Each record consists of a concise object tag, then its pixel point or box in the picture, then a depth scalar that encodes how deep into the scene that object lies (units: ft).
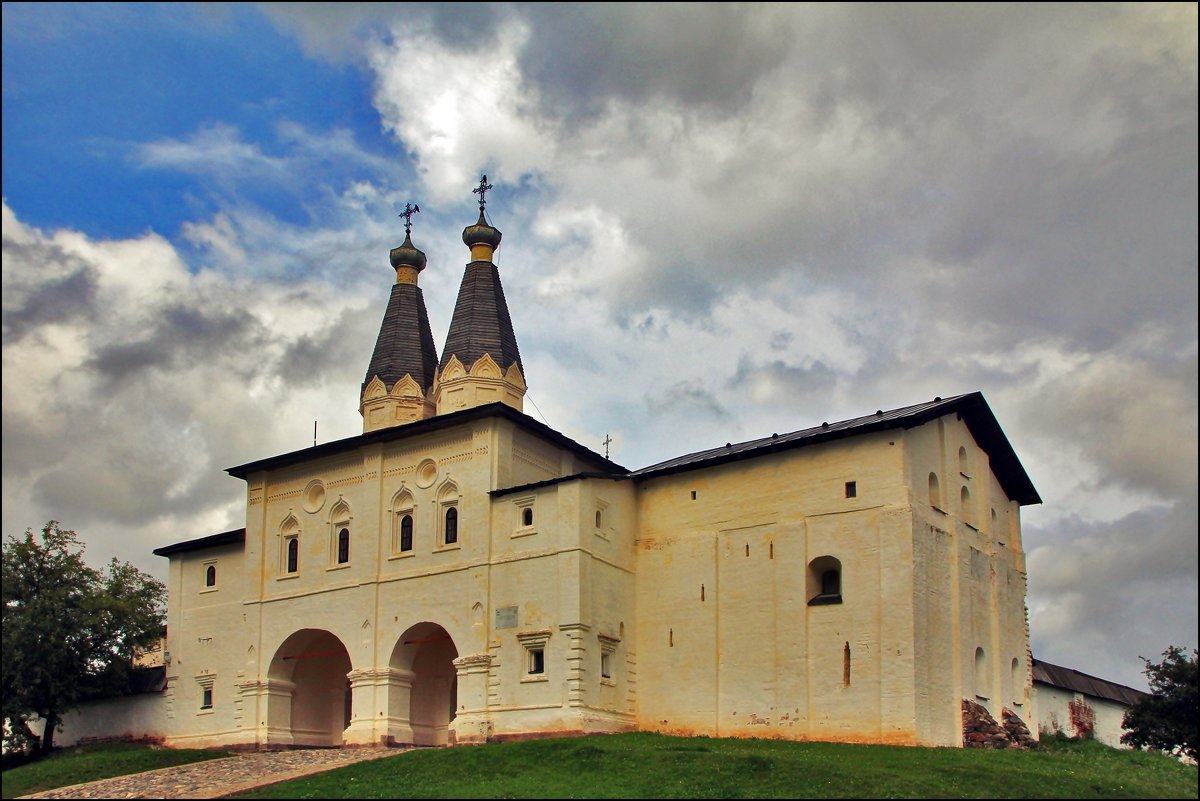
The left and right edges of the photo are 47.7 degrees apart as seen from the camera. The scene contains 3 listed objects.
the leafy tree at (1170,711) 109.81
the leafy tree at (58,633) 125.70
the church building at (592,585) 105.50
